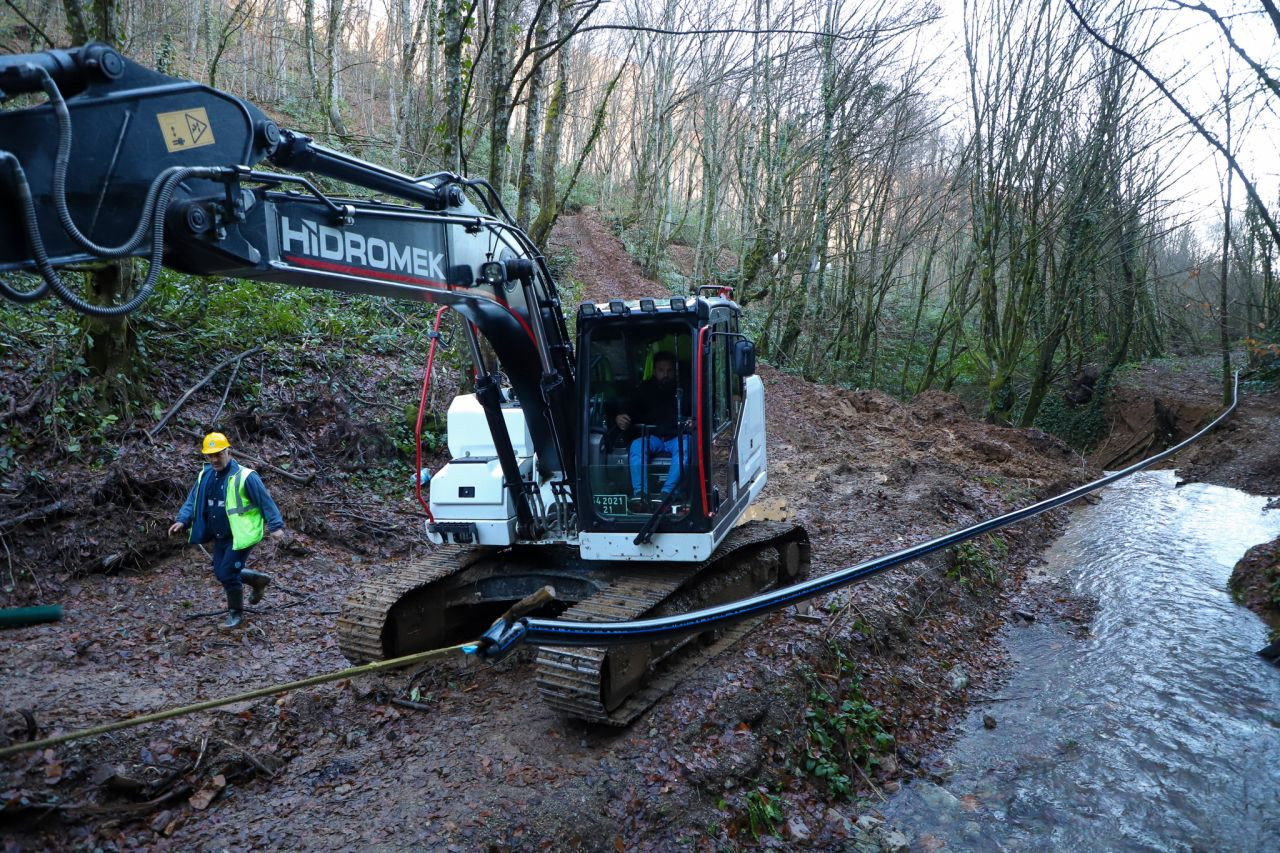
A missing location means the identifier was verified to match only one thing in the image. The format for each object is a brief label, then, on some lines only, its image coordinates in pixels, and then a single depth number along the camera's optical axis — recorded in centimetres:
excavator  289
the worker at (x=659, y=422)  589
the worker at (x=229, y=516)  663
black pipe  353
